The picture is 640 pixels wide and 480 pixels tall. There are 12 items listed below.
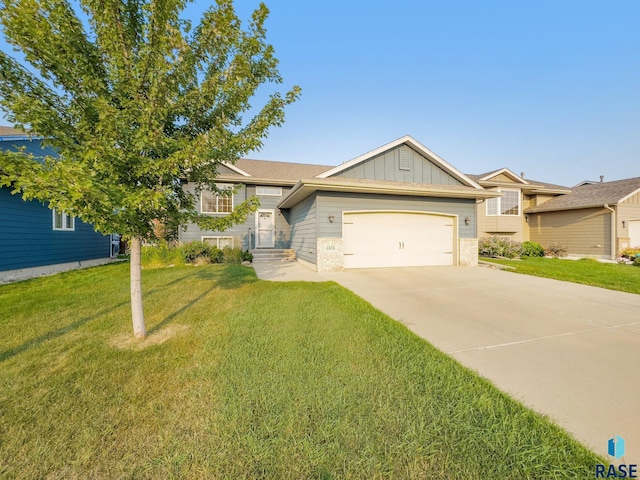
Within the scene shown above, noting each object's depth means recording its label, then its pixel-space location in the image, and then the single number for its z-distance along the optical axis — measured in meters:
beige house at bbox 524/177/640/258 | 13.73
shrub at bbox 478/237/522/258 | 13.45
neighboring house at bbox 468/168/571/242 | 15.83
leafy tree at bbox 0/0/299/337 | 2.61
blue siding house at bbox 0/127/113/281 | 8.74
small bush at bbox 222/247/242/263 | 11.47
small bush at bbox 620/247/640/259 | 12.99
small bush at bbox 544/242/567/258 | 15.05
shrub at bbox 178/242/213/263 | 11.14
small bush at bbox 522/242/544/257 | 14.96
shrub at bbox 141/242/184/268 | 10.45
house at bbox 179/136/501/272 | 9.38
